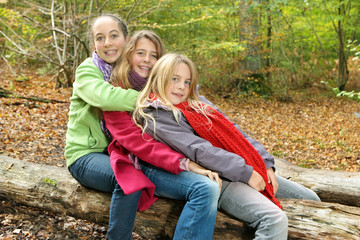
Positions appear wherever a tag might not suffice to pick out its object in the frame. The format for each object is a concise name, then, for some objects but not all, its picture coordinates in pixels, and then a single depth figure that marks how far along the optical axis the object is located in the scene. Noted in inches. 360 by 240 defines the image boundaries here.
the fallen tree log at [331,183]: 139.8
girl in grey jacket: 92.5
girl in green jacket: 96.0
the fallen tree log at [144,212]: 97.4
